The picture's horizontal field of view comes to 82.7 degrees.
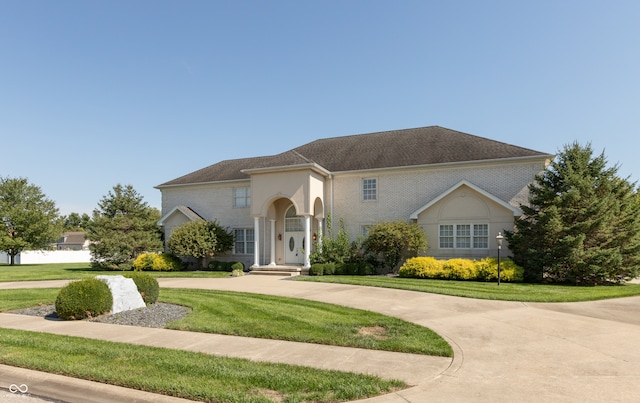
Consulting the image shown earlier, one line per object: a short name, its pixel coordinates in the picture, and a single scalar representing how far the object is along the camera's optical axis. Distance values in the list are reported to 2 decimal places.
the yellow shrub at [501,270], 16.70
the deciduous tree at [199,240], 23.23
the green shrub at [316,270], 20.14
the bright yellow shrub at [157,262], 24.22
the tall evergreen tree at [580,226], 15.70
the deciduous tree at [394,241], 19.53
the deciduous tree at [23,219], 35.75
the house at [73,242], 75.78
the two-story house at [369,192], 19.77
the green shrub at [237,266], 22.27
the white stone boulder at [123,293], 10.08
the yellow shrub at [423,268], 18.17
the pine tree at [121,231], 25.23
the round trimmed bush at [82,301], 9.36
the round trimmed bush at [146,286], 11.03
